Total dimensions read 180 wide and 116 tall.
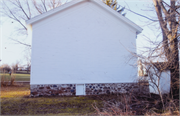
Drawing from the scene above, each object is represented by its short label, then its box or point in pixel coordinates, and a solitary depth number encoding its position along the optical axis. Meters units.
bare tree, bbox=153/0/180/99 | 6.72
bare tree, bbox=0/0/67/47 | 17.88
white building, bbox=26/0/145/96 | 9.31
